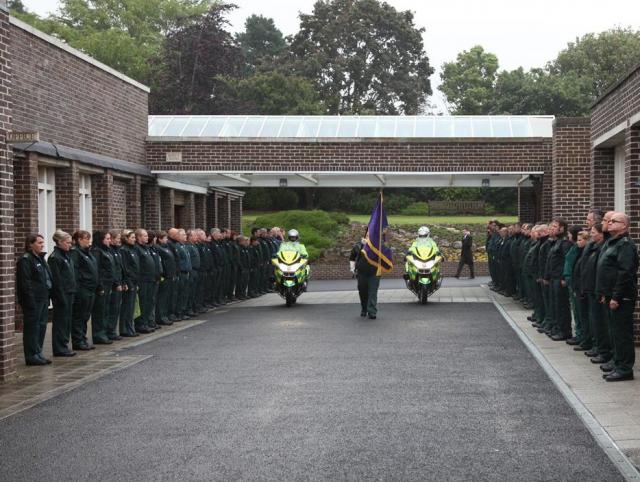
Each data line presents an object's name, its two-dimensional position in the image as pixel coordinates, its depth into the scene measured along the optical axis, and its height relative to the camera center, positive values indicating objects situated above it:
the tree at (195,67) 58.56 +9.41
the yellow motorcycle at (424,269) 21.25 -1.21
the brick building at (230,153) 16.88 +1.51
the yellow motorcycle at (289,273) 21.47 -1.29
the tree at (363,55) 65.19 +11.26
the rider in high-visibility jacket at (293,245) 21.75 -0.65
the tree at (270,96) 57.09 +7.30
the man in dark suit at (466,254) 33.87 -1.43
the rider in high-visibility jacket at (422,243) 21.45 -0.64
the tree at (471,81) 70.19 +10.37
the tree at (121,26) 63.31 +14.54
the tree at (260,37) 88.94 +16.91
